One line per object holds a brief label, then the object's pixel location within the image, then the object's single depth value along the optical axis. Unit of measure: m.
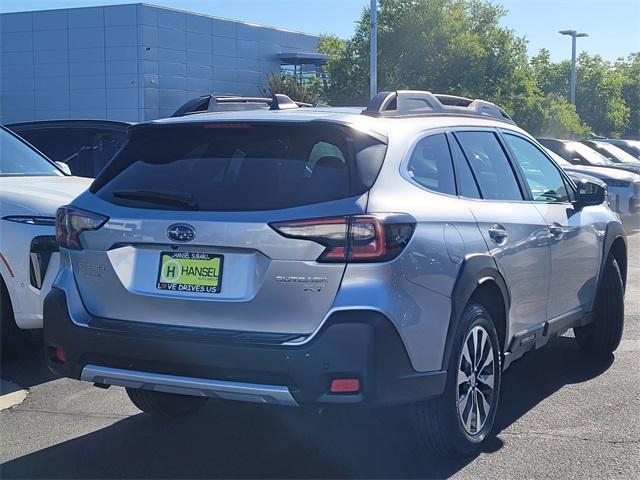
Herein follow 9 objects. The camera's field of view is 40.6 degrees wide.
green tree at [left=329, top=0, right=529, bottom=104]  34.81
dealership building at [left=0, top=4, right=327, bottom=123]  45.34
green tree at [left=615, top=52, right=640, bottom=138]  63.84
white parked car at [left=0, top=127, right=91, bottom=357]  5.89
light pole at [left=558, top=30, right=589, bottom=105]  41.31
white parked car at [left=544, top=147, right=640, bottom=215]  15.73
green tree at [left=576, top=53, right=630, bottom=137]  53.44
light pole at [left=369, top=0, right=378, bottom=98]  24.72
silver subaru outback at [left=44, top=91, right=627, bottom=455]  3.67
